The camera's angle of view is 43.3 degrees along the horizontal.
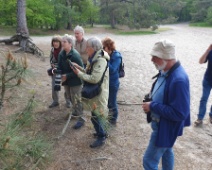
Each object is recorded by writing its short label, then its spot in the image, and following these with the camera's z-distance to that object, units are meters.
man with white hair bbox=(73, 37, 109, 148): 3.59
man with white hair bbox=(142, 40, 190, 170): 2.47
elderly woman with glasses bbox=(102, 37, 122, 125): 4.35
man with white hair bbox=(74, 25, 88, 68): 4.99
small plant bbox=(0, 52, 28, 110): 2.29
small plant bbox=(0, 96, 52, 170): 2.06
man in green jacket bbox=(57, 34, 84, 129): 4.30
